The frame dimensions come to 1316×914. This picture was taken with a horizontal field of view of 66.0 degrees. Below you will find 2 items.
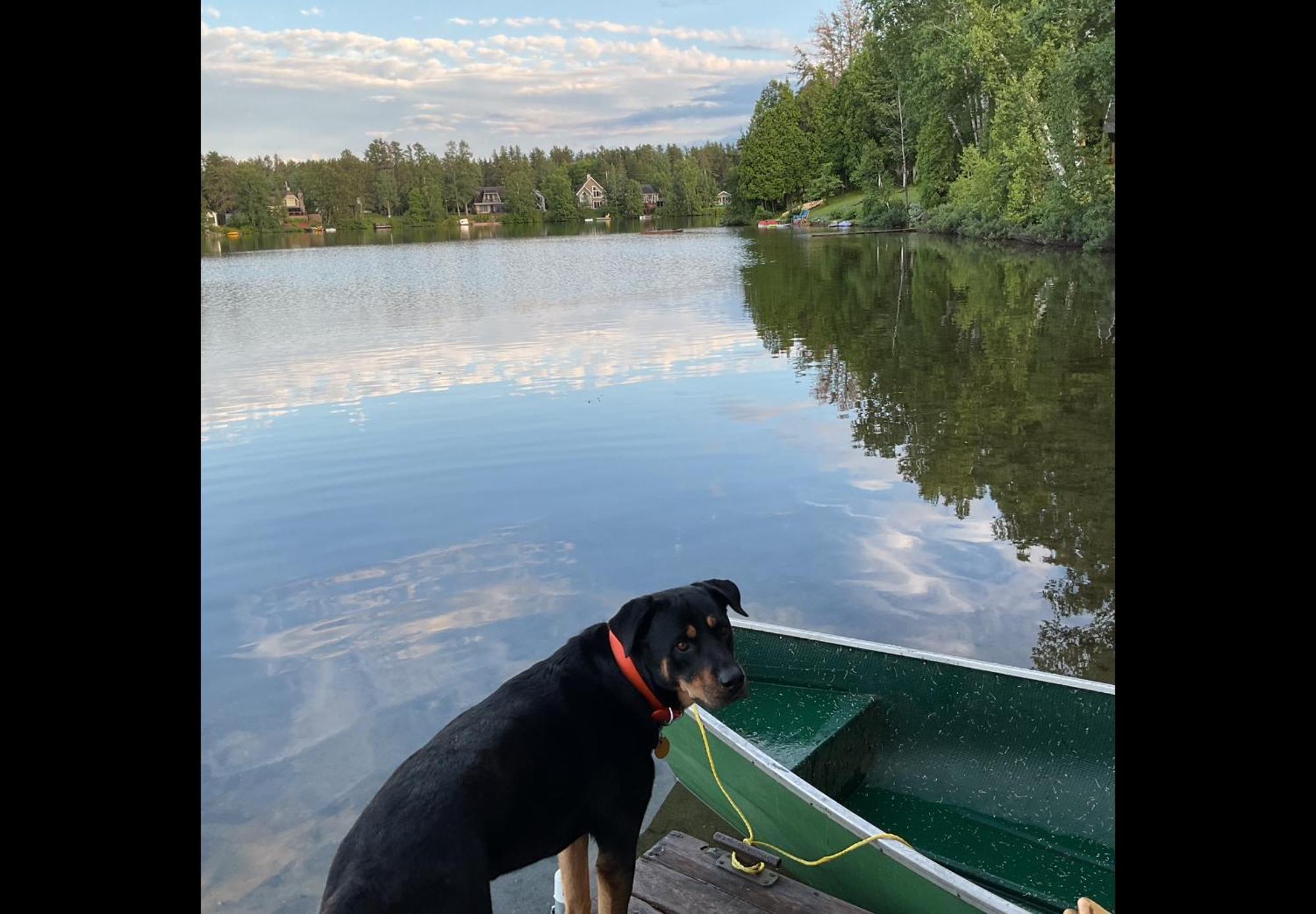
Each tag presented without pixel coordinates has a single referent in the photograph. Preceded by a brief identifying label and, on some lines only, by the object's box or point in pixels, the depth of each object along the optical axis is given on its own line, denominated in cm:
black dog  289
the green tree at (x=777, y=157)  9131
